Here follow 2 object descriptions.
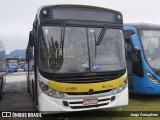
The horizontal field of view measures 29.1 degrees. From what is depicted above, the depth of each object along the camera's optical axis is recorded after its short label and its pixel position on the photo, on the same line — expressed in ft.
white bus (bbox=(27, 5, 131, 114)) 24.80
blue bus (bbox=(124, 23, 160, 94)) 36.55
